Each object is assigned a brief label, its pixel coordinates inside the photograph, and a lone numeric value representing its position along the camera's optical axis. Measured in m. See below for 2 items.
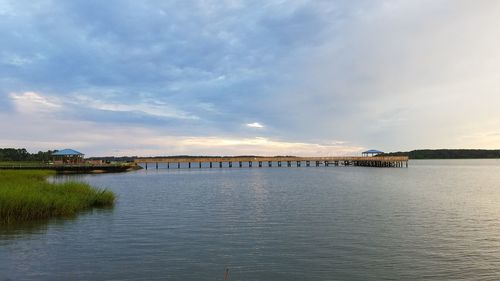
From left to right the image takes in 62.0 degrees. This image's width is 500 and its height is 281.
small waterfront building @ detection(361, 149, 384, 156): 149.24
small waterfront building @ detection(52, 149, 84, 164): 101.56
